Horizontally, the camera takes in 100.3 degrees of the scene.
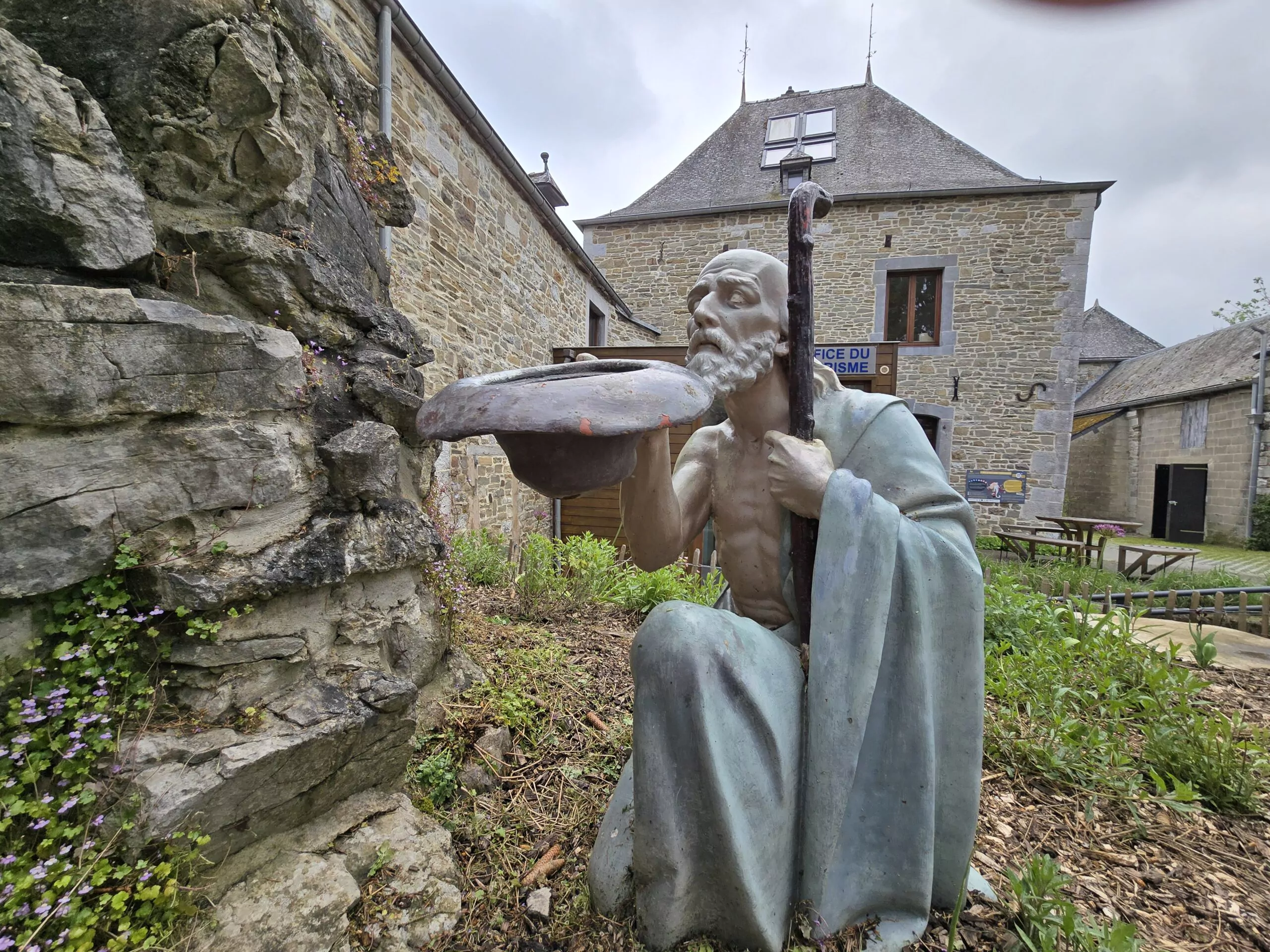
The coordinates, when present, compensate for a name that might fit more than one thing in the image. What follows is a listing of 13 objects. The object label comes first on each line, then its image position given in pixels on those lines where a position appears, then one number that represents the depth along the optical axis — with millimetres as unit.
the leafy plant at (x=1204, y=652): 3211
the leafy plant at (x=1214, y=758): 2029
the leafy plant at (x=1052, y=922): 1210
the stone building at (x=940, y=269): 9469
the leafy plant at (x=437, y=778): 1814
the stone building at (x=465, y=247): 4512
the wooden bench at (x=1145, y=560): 7234
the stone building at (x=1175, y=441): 11758
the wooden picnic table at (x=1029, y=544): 7312
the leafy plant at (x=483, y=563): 4082
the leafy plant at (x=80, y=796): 1083
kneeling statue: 1097
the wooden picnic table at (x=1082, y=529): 7750
